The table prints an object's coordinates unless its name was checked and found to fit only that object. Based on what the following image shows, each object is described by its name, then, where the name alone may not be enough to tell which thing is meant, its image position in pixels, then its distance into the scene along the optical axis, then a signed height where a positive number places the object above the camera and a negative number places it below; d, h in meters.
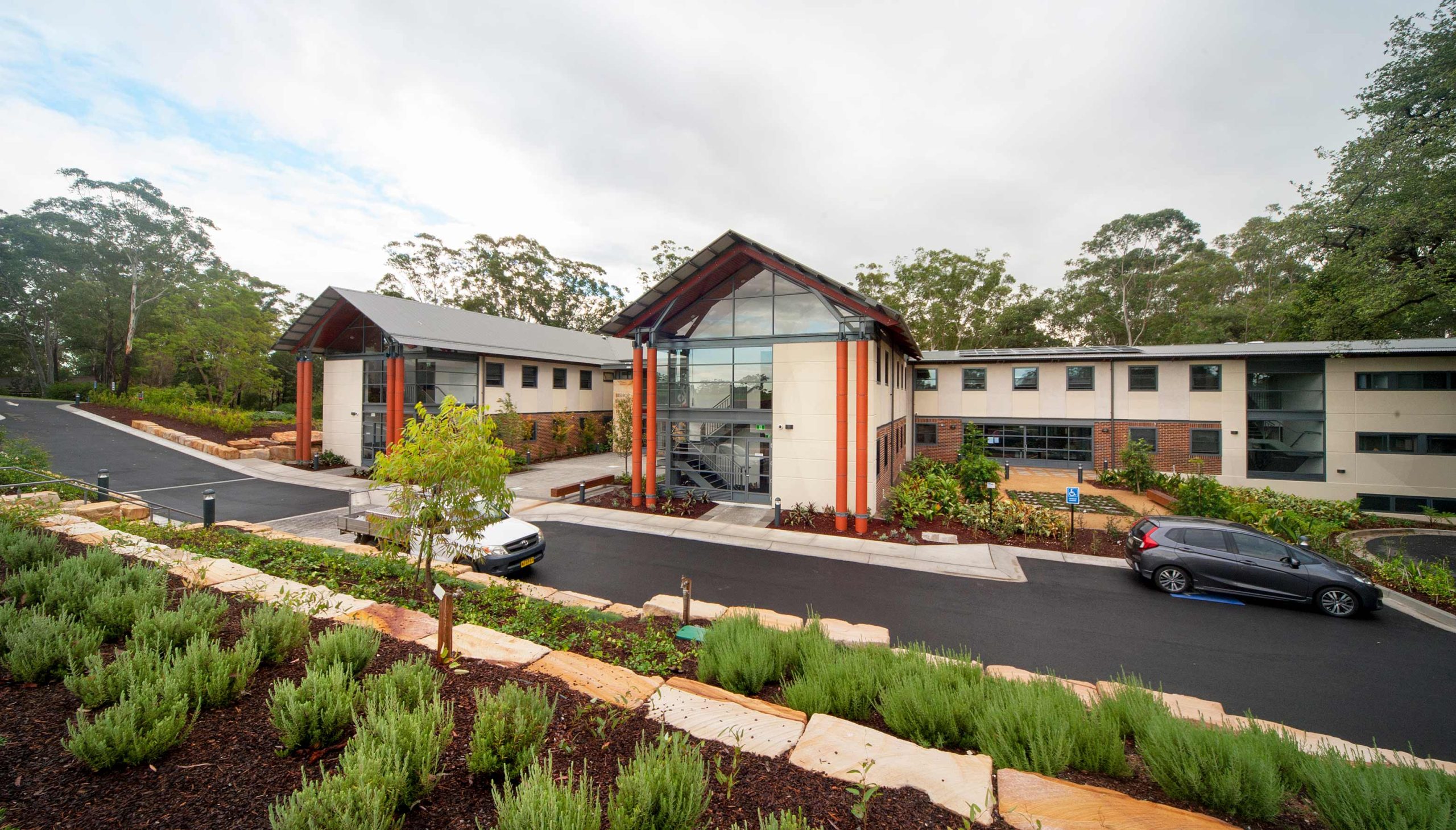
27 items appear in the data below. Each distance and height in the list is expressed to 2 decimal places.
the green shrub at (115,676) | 3.18 -1.59
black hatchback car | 9.42 -2.72
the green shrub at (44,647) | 3.56 -1.56
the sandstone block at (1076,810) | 2.82 -2.13
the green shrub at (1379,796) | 2.78 -2.08
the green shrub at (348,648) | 3.81 -1.66
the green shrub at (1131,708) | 4.02 -2.25
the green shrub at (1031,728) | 3.43 -2.12
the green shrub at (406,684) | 3.40 -1.74
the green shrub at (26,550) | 5.61 -1.41
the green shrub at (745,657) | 4.68 -2.17
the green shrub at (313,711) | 2.99 -1.68
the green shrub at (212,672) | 3.35 -1.64
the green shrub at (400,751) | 2.47 -1.66
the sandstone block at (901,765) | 3.01 -2.12
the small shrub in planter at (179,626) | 3.89 -1.57
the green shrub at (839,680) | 4.18 -2.16
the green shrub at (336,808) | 2.22 -1.66
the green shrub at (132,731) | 2.68 -1.63
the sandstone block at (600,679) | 3.99 -2.07
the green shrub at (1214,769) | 3.06 -2.11
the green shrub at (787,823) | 2.35 -1.80
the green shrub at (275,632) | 4.05 -1.63
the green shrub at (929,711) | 3.88 -2.16
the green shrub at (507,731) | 2.87 -1.75
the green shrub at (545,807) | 2.25 -1.67
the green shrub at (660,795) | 2.46 -1.77
